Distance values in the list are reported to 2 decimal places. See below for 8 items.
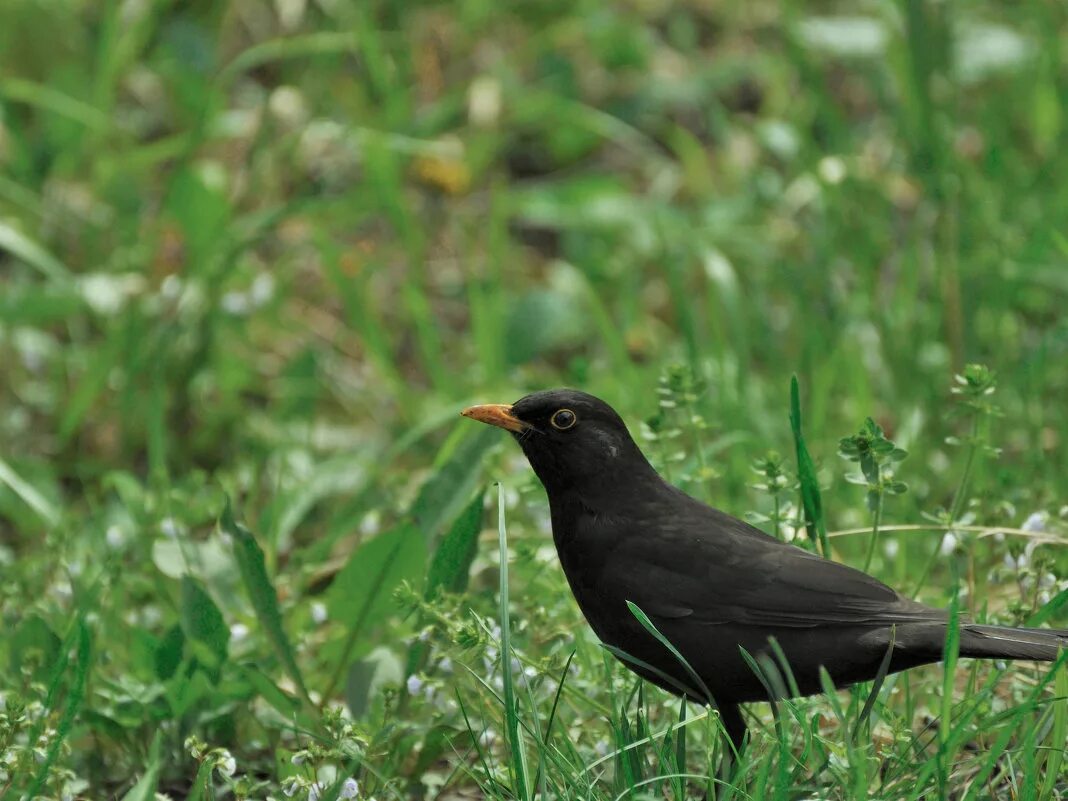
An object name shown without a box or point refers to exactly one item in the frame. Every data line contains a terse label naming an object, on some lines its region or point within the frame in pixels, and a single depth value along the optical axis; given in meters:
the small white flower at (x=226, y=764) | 5.93
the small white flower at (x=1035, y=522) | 7.03
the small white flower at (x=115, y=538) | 8.53
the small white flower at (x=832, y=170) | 11.91
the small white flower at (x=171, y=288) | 11.14
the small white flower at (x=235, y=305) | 11.19
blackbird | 6.07
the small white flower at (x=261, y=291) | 11.39
